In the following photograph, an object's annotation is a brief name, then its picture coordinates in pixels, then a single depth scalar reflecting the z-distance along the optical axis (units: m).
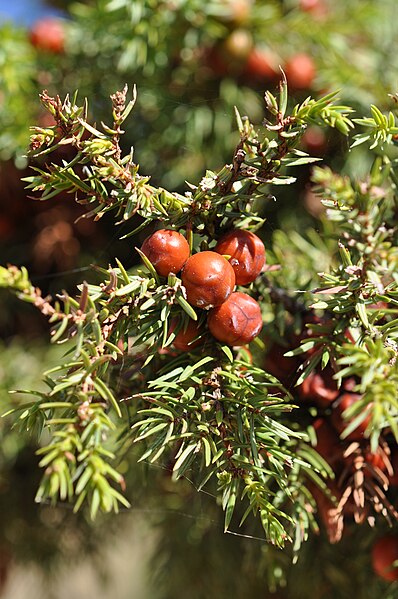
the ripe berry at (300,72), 0.45
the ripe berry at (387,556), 0.36
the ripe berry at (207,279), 0.32
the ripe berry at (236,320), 0.33
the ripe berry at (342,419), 0.34
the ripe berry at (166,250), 0.32
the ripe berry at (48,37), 0.51
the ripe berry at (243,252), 0.33
